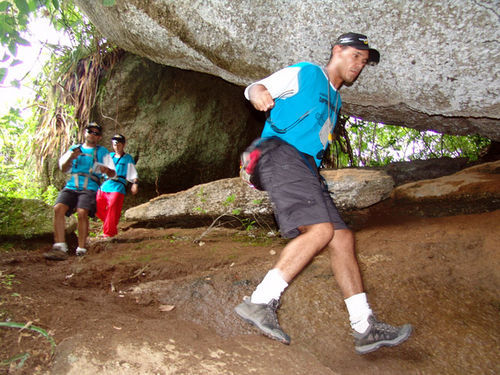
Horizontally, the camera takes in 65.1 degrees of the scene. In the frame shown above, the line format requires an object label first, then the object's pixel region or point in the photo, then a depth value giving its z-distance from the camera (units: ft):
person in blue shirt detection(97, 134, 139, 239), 19.15
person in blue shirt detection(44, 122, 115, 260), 16.51
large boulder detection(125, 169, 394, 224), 16.71
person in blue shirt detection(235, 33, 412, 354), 7.69
